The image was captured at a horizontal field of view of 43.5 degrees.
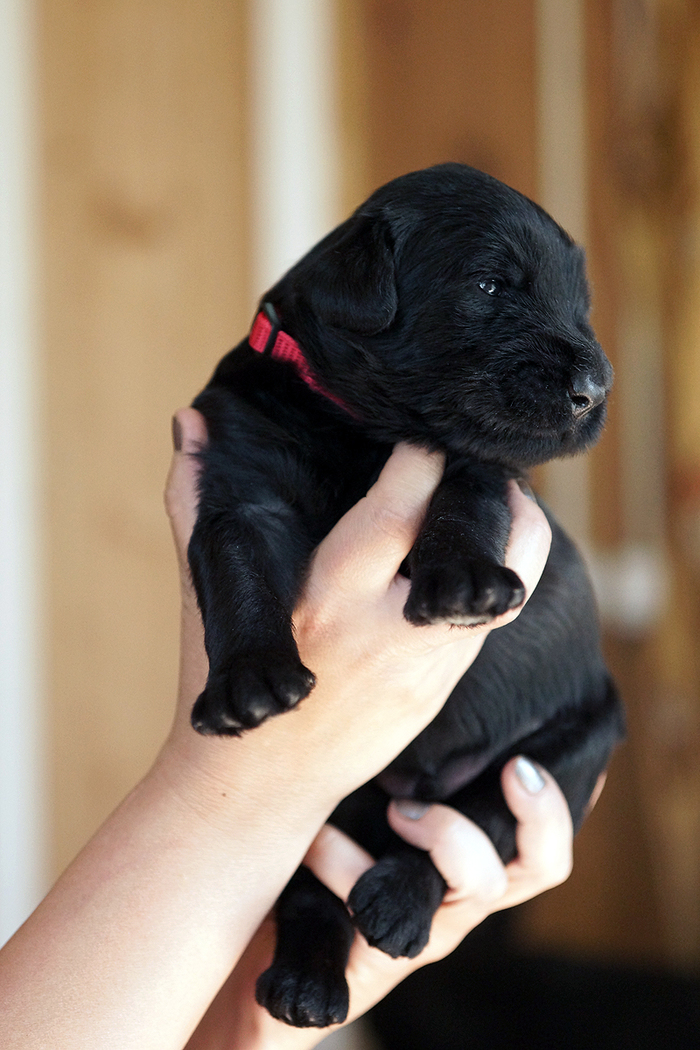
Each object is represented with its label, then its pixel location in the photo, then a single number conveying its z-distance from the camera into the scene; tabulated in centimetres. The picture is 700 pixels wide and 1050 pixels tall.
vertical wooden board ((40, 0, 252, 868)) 251
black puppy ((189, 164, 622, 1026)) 105
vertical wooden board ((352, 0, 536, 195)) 296
